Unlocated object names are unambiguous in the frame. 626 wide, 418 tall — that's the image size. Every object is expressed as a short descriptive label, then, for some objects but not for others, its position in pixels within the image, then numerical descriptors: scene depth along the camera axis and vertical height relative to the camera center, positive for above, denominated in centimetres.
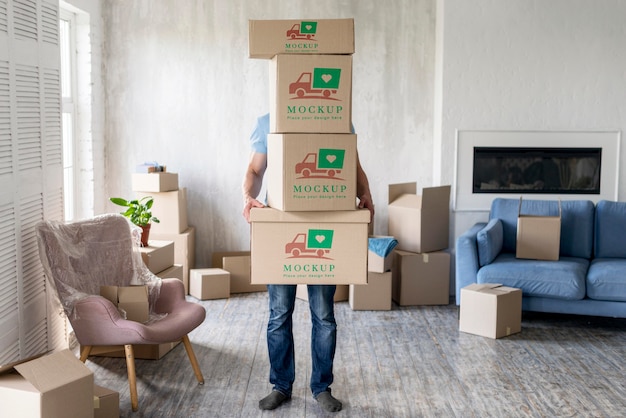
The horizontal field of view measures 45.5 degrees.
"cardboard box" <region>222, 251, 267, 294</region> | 580 -104
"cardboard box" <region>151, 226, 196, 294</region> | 569 -85
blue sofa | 471 -80
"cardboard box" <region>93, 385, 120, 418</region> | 310 -112
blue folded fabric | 524 -75
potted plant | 483 -51
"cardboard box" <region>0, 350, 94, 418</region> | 262 -90
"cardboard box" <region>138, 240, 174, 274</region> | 442 -72
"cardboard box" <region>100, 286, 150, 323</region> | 365 -81
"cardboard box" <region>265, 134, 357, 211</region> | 302 -13
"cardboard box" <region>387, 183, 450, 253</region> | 542 -58
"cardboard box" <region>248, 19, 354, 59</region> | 301 +41
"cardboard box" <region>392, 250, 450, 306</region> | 542 -101
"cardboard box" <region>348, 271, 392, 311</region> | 527 -110
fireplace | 558 -19
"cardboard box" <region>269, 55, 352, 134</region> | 301 +18
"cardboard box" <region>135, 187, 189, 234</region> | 563 -56
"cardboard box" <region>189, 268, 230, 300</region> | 555 -110
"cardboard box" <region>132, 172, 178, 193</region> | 549 -33
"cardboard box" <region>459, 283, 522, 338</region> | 457 -106
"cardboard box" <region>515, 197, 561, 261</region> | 500 -65
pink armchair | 346 -77
